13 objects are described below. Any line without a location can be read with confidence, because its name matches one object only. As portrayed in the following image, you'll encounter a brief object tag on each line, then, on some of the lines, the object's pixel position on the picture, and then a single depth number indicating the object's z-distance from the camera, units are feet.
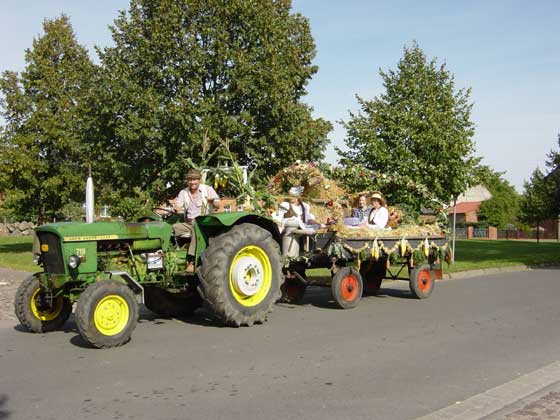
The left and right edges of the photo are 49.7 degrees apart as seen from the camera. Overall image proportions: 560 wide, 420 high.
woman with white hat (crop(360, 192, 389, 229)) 38.01
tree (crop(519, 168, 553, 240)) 153.63
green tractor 23.57
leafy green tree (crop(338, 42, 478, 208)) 73.20
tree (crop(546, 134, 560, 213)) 87.85
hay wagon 33.45
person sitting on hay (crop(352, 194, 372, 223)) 39.42
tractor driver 29.53
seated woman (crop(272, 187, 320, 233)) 35.55
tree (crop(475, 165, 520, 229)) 225.87
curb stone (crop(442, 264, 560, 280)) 55.16
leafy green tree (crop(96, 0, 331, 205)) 67.36
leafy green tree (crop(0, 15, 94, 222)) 86.53
